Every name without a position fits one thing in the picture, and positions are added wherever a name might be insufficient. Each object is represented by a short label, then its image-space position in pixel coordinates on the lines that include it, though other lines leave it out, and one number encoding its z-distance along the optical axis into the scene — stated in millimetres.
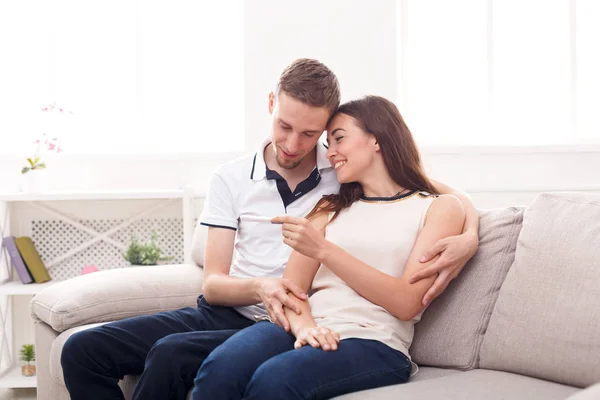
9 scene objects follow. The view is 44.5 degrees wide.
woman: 1509
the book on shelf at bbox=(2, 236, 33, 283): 3344
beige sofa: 1536
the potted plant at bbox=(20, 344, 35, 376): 3273
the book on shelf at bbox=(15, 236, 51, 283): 3373
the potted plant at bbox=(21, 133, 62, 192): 3359
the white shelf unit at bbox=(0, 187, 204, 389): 3229
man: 1698
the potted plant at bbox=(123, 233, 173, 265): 3264
